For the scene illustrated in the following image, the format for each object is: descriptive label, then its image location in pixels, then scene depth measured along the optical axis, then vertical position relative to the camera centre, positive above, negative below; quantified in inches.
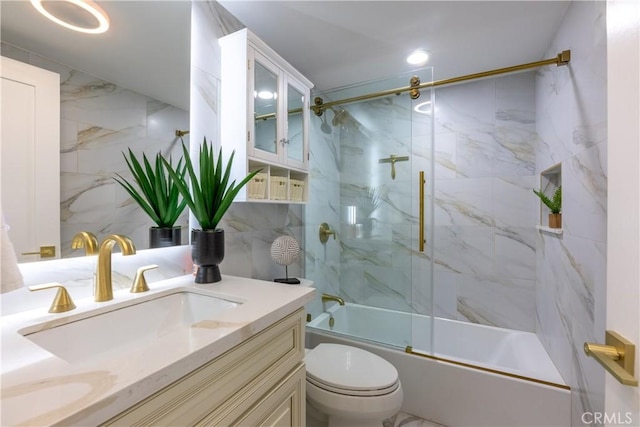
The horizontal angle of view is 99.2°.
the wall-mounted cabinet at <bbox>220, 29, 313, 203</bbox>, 52.4 +20.0
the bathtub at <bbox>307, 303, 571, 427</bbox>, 58.0 -38.5
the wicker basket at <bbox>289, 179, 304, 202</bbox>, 66.5 +5.1
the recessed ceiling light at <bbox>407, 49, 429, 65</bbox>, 74.5 +43.8
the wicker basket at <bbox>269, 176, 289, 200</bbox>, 59.7 +5.2
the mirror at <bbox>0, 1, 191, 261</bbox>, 33.3 +17.0
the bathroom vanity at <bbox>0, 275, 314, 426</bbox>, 16.9 -12.5
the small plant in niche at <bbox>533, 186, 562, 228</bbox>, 63.8 +0.8
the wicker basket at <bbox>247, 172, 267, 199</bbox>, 53.4 +4.9
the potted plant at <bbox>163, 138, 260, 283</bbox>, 43.8 +0.3
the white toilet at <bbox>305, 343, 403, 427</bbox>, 48.6 -32.9
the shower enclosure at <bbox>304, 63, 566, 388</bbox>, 82.7 -1.0
